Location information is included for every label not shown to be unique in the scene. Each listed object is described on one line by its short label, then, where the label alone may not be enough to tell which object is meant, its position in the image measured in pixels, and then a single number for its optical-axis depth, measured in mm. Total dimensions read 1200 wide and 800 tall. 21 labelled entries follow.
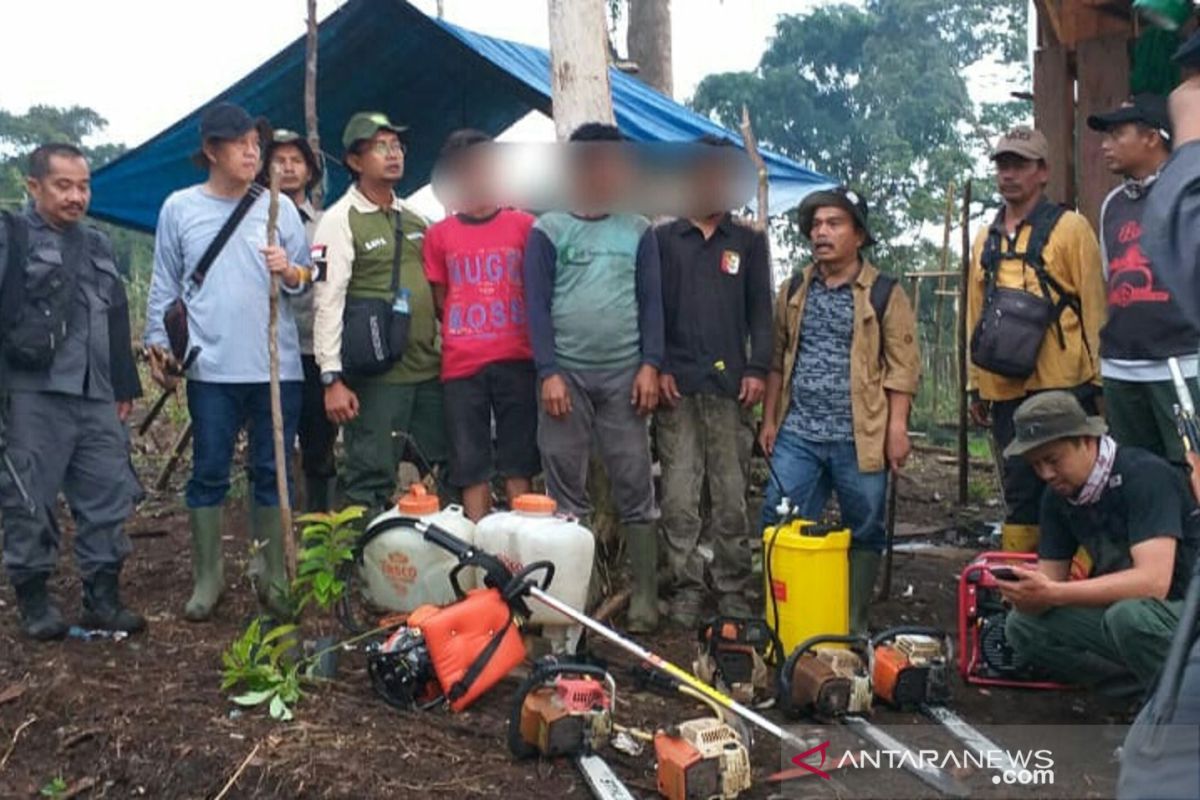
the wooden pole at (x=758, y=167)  5312
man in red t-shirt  4906
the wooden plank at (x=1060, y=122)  6191
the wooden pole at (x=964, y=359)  6238
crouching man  3559
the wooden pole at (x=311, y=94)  6404
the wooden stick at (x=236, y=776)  3424
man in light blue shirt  4781
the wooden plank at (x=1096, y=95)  5895
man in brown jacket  4699
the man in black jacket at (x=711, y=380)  4941
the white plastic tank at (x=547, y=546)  4254
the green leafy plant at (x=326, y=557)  4219
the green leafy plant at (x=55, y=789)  3500
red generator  4309
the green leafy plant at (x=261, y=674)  3934
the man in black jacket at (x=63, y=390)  4504
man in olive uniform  4922
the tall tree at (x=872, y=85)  25109
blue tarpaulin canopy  7137
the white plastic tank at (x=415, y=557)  4391
